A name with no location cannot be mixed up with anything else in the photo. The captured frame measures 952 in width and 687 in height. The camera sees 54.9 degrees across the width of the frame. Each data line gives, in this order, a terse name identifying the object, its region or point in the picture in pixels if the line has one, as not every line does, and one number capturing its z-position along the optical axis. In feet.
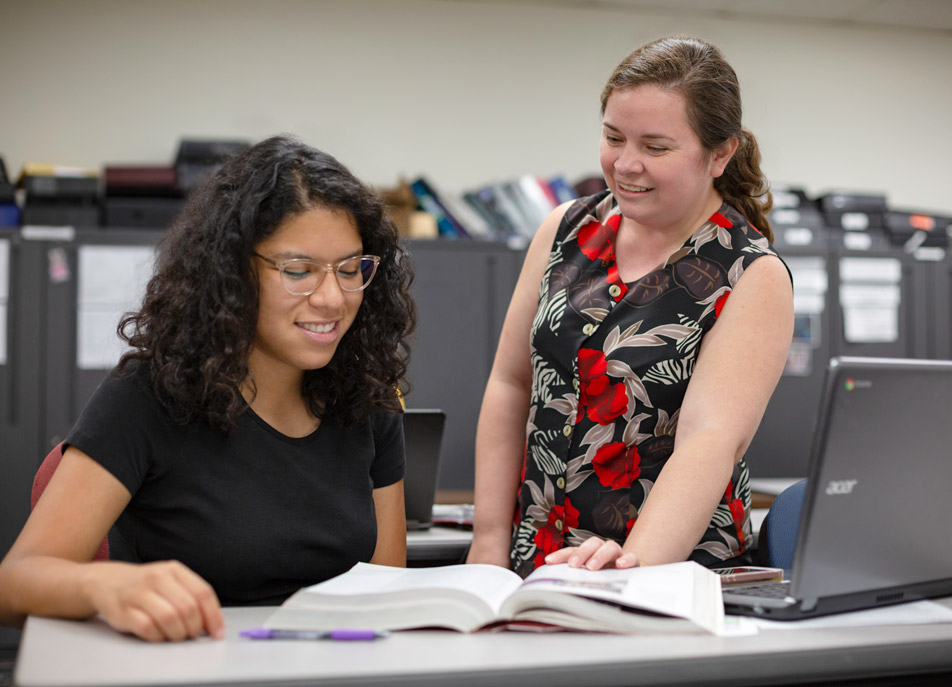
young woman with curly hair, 3.56
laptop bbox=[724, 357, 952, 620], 3.02
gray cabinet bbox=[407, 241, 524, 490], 10.98
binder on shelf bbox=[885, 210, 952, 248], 12.98
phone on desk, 3.86
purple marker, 2.89
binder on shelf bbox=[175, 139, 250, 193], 10.83
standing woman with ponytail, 4.18
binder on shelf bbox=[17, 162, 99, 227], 10.33
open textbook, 3.02
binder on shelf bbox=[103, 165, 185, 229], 10.64
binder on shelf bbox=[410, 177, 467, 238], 11.70
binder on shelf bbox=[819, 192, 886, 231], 12.70
